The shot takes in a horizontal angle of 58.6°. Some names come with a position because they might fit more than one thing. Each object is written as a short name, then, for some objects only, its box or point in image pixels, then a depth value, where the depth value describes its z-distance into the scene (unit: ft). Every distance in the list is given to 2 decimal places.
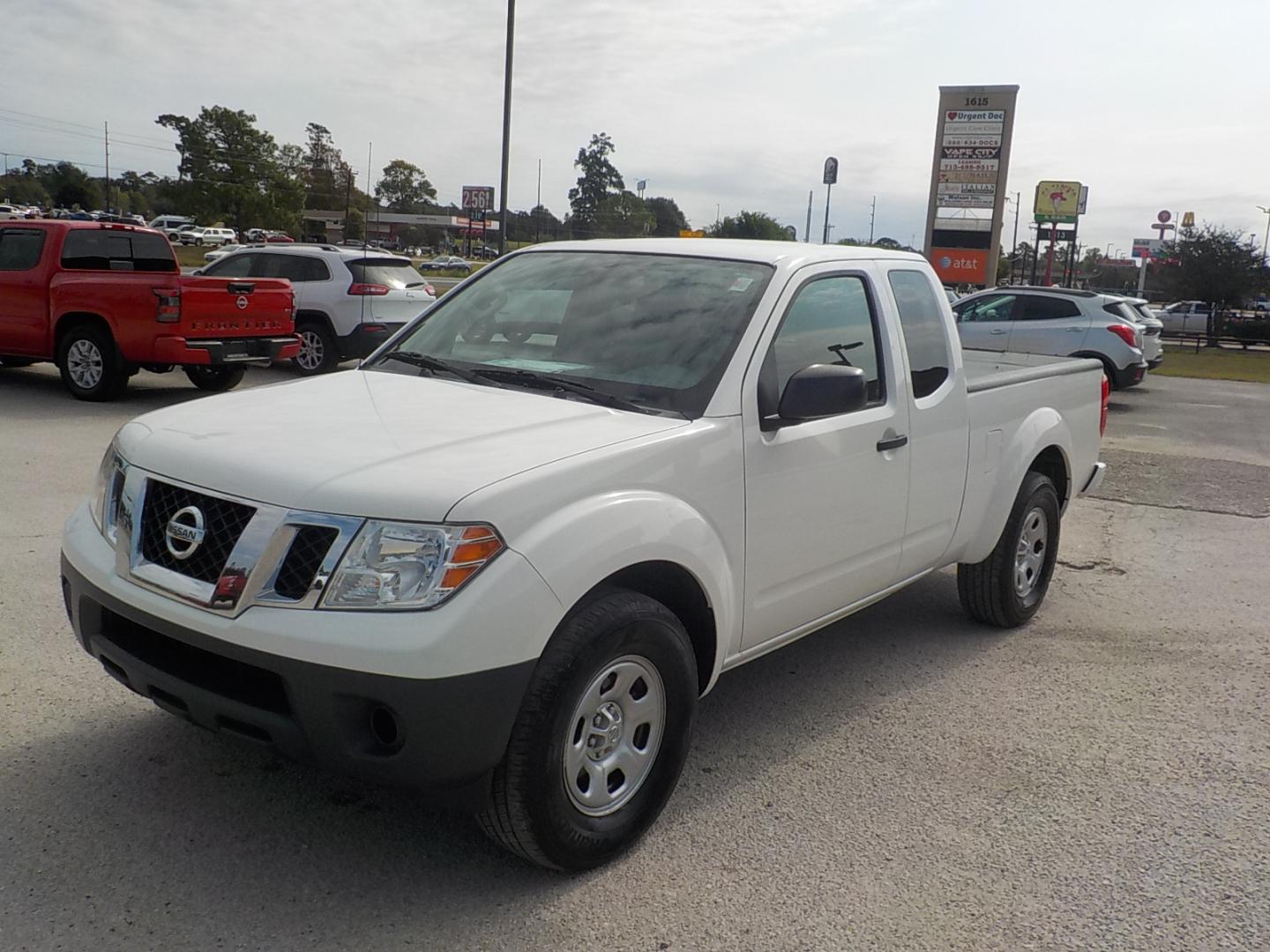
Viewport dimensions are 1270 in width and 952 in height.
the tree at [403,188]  362.53
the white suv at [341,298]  47.34
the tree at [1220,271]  134.31
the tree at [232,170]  247.50
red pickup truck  37.29
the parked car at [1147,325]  59.11
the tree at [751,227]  191.42
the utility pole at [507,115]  62.85
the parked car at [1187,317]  149.18
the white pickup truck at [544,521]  8.96
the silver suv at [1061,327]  56.03
